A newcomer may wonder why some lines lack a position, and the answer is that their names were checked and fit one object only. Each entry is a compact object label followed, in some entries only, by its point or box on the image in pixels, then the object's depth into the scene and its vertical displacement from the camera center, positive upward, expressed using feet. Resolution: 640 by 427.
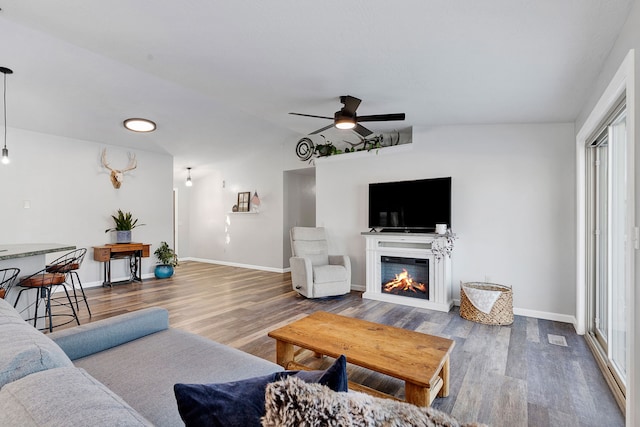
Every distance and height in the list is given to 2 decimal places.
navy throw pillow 2.31 -1.39
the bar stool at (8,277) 9.52 -1.90
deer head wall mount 18.50 +2.63
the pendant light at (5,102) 11.12 +4.63
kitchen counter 8.68 -1.08
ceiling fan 10.91 +3.36
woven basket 11.77 -3.65
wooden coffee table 5.70 -2.77
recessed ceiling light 15.72 +4.45
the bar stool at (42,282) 9.73 -2.07
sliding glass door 7.94 -0.76
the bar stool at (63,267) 10.79 -1.82
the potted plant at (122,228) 18.72 -0.80
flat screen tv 14.19 +0.45
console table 17.54 -2.33
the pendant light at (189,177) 24.44 +2.96
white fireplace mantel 13.60 -2.03
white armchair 15.21 -2.61
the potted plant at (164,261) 20.49 -3.06
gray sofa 2.24 -2.13
